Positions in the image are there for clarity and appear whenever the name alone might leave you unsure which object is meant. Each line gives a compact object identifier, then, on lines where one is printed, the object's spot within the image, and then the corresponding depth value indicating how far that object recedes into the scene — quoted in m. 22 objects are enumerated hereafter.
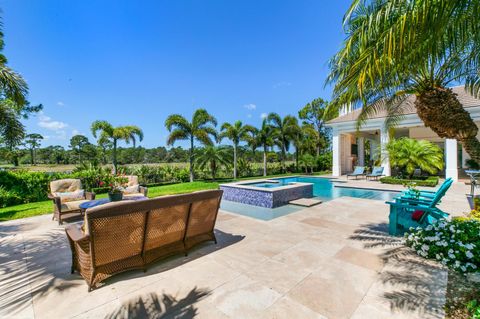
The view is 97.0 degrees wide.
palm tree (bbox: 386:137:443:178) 14.05
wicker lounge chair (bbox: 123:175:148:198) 8.09
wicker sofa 2.85
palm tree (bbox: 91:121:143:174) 18.39
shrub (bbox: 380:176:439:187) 13.35
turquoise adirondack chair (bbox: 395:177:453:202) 4.65
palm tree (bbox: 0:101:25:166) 9.24
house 14.84
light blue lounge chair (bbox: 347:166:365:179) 17.97
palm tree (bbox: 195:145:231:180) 17.27
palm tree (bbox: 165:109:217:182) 17.31
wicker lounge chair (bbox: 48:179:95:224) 5.99
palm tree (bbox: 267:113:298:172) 24.02
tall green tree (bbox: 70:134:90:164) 40.34
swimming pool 7.45
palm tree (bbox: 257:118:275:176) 23.34
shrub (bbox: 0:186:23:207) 9.42
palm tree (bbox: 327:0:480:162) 2.76
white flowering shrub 3.34
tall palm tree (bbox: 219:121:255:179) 20.94
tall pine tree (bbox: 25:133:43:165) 46.97
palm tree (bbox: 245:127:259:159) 22.36
